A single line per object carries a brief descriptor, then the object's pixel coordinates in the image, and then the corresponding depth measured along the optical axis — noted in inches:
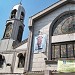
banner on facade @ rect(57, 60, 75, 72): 267.0
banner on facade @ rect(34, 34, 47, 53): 316.0
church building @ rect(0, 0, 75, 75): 289.6
